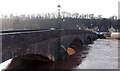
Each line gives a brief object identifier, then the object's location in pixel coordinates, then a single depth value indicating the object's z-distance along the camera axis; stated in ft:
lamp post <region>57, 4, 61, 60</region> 46.32
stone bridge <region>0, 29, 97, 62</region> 23.09
